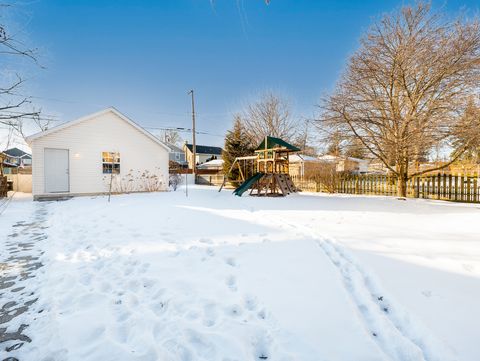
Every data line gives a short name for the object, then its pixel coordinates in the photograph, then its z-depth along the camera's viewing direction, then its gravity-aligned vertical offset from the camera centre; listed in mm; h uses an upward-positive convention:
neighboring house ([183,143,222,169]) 43500 +4379
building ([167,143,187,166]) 43738 +4064
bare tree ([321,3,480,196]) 8562 +3469
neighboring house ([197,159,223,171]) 31756 +1640
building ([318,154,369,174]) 12428 +1036
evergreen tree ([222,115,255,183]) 20503 +2545
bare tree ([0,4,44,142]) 2727 +1406
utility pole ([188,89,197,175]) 24266 +6206
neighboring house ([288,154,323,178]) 15961 +1066
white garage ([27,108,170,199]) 11164 +1030
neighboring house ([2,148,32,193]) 15516 -418
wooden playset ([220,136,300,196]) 11773 +195
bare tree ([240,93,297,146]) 24391 +5861
